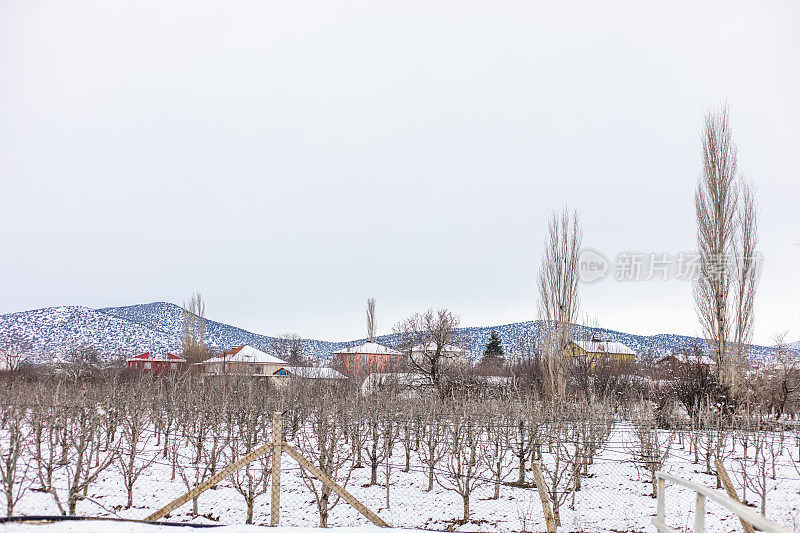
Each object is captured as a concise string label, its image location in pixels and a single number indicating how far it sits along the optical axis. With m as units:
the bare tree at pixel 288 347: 57.06
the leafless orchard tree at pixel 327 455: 8.84
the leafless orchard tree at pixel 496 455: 10.85
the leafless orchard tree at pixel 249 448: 9.25
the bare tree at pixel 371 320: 53.06
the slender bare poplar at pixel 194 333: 44.50
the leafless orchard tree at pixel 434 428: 11.77
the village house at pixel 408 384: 24.95
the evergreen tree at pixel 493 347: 51.53
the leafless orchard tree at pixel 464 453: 10.04
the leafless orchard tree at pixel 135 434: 10.30
